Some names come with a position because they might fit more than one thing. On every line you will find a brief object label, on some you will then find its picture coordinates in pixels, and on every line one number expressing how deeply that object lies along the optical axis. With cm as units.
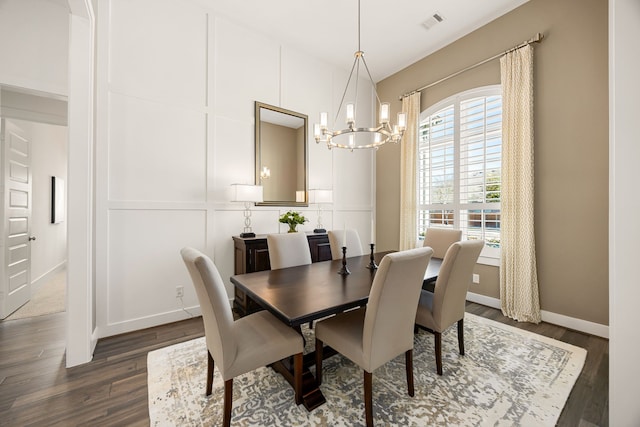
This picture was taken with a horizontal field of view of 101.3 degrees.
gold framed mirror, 362
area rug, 157
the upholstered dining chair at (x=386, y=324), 144
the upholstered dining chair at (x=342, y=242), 296
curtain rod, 293
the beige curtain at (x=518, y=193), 296
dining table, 149
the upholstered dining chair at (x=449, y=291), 191
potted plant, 345
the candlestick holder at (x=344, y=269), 221
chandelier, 236
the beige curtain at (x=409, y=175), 419
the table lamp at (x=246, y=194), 310
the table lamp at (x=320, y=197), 387
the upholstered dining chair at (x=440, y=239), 294
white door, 297
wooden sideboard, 304
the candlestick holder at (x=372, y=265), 239
